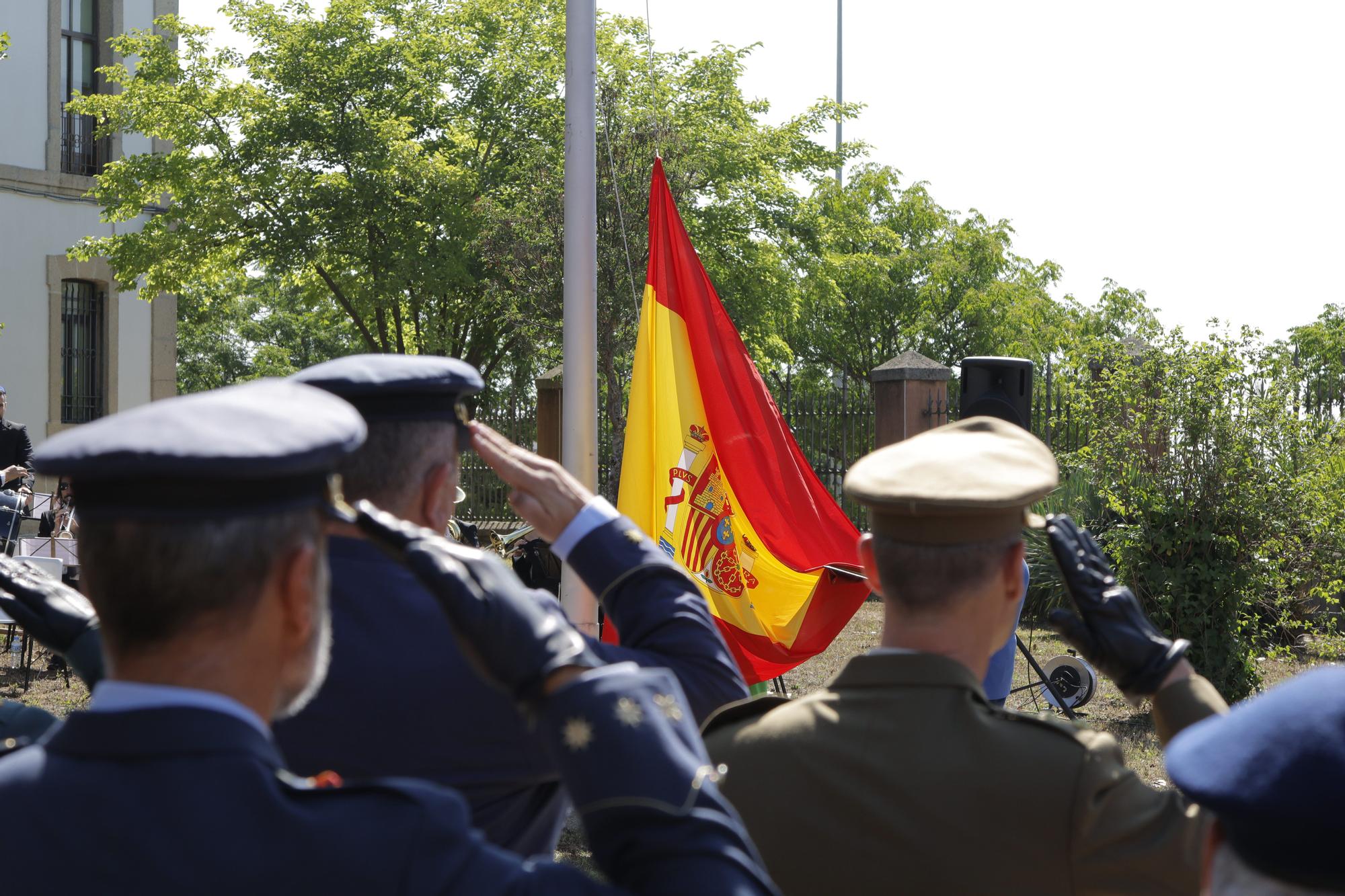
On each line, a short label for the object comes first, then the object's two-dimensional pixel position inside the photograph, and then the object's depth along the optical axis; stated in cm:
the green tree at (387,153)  1859
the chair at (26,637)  824
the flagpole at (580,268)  524
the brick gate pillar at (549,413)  1556
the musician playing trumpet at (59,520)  1097
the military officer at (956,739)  170
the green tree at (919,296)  3048
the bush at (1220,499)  851
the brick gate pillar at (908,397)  1372
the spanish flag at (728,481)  600
